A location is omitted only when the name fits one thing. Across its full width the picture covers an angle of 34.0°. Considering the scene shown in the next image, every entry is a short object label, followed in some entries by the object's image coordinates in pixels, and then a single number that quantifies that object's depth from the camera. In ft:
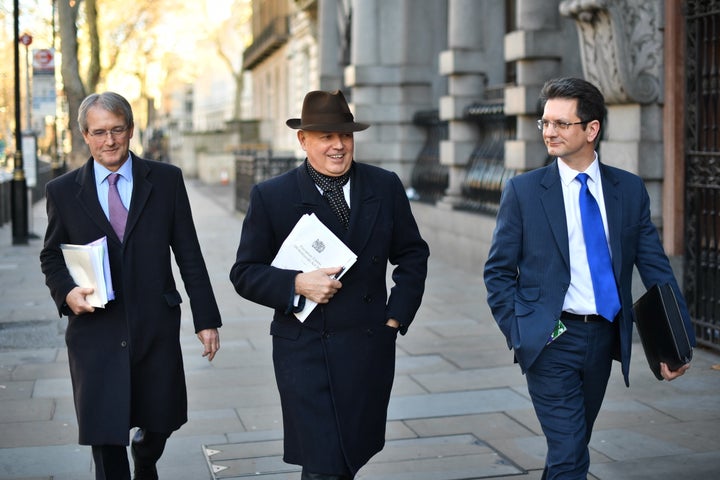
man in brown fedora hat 14.19
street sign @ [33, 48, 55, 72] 70.33
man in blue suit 13.99
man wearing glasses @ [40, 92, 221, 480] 15.35
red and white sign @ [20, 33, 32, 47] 70.44
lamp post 62.44
